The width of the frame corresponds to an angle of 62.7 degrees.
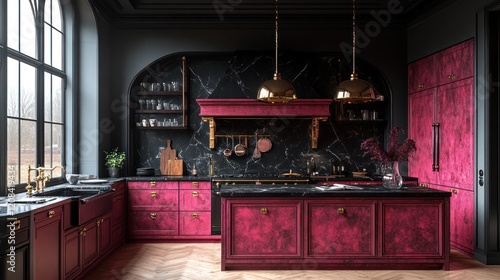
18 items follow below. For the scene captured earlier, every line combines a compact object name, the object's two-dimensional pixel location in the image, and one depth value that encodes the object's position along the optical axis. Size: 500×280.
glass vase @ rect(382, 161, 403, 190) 4.45
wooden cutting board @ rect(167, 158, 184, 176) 6.43
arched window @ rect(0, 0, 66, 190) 3.88
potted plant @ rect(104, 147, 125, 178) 5.75
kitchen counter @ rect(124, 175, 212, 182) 5.73
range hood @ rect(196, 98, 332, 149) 5.96
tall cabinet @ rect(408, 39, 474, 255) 4.95
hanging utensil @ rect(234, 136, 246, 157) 6.50
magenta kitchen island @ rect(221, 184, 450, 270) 4.21
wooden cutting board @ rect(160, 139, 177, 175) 6.46
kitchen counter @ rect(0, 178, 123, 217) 2.82
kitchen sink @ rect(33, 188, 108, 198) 4.38
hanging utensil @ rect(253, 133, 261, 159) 6.53
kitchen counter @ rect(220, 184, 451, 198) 4.17
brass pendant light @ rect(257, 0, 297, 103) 4.11
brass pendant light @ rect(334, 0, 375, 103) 4.17
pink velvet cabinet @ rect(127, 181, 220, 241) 5.73
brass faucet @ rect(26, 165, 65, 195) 3.73
